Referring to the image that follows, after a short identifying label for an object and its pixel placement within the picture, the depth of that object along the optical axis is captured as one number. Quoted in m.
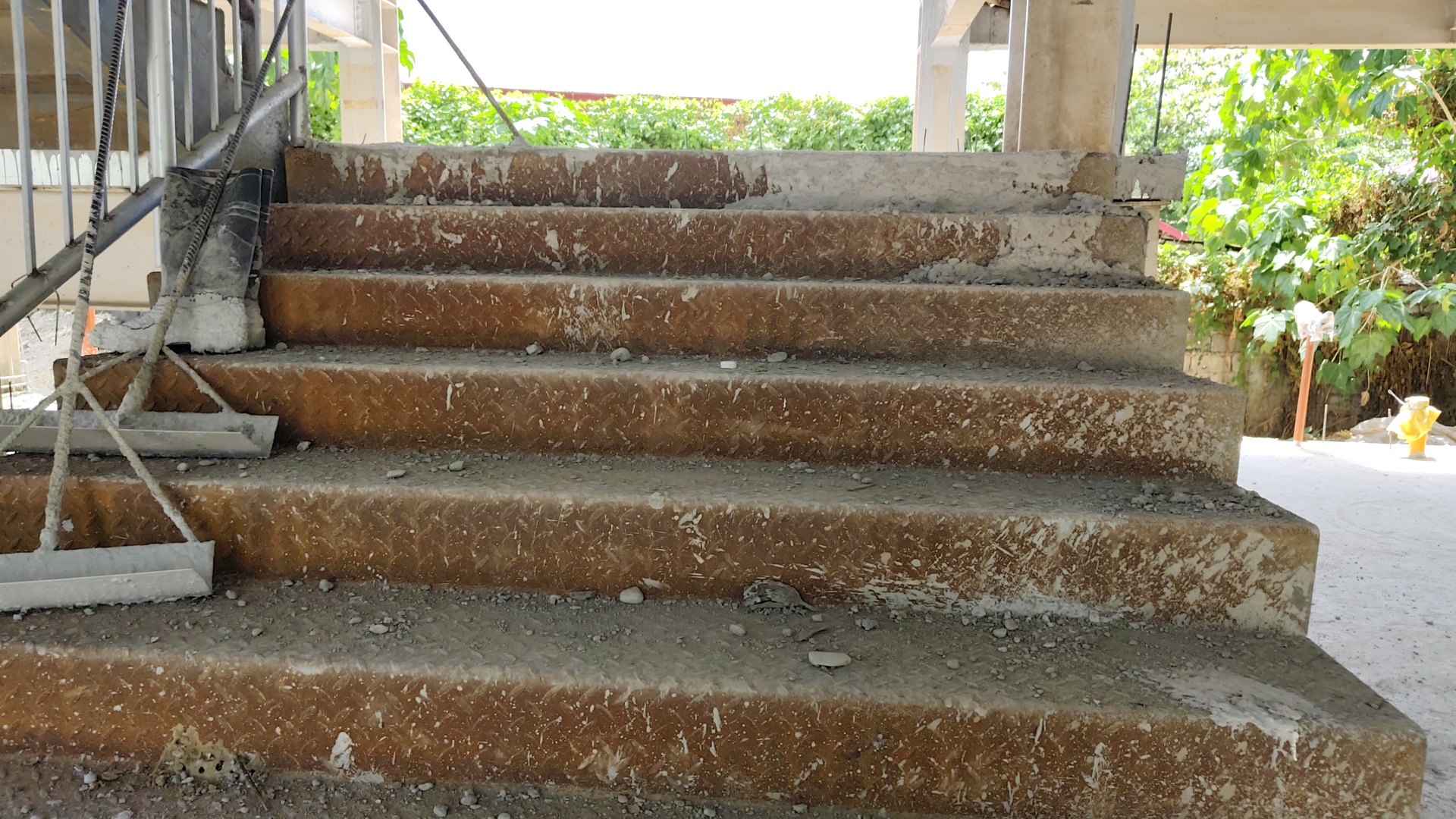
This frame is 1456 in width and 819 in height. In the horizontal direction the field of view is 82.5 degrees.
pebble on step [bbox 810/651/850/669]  1.22
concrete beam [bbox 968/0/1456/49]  5.11
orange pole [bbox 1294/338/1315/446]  5.17
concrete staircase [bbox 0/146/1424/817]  1.16
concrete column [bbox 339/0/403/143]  6.55
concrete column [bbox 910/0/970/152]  6.81
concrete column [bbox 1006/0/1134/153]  2.25
